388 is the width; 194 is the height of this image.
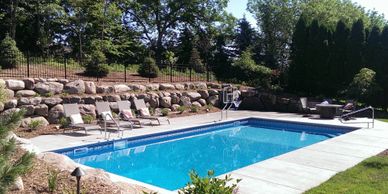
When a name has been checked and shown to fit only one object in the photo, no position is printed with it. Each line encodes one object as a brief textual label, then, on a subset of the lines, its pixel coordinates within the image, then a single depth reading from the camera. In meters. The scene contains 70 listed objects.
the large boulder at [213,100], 16.56
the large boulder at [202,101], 16.11
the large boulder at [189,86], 16.17
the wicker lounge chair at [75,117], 9.66
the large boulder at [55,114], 10.69
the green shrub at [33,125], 9.76
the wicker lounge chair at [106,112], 10.69
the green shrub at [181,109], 14.58
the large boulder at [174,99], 14.83
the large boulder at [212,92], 16.75
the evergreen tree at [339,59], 17.34
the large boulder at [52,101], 10.64
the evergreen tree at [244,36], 27.22
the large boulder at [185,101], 15.18
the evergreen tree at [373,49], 16.31
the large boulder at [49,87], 11.02
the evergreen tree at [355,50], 16.89
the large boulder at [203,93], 16.39
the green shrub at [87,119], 10.92
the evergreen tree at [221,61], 20.76
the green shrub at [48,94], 10.96
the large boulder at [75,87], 11.75
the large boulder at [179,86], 15.66
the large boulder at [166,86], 14.96
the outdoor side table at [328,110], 13.88
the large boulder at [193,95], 15.53
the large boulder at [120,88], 13.04
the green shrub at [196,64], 19.69
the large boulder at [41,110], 10.40
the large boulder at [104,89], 12.54
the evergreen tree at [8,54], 12.30
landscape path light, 3.46
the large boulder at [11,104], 9.69
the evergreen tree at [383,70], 15.88
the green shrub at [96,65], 13.93
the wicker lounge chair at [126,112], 11.34
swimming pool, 7.97
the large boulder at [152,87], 14.40
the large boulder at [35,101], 10.30
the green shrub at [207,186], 3.14
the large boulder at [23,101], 10.02
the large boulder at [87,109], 11.44
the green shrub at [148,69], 15.94
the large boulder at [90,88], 12.17
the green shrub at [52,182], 3.96
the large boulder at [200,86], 16.64
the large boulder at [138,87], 13.73
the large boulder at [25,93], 10.41
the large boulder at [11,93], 10.09
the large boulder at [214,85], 17.29
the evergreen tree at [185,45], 27.09
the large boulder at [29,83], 10.80
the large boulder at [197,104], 15.63
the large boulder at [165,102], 14.27
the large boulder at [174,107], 14.64
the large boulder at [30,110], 10.16
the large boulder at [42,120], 10.13
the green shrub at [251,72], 18.83
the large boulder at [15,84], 10.27
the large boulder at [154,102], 13.84
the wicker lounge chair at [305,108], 15.44
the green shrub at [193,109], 14.99
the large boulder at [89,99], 11.68
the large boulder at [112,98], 12.34
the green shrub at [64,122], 10.29
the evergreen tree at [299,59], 18.14
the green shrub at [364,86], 15.21
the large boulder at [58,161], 4.94
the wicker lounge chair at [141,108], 12.37
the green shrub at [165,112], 13.75
